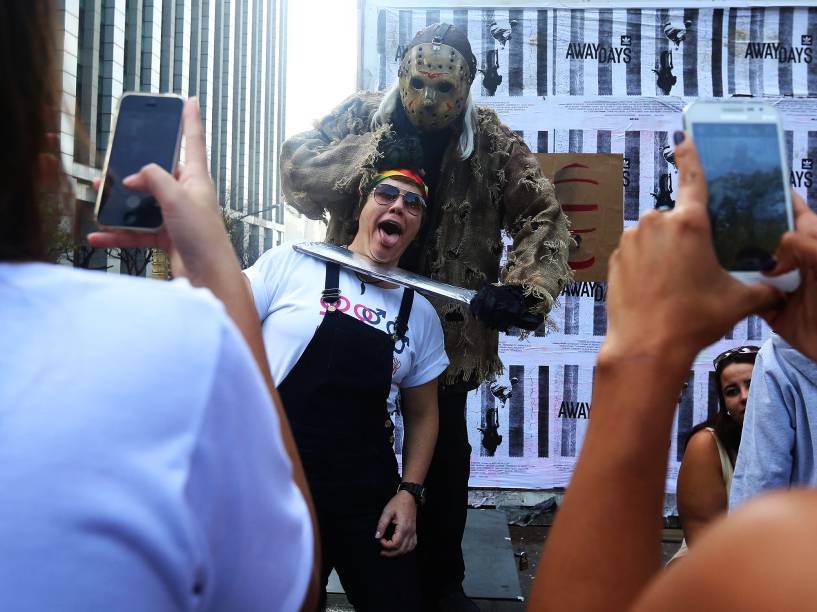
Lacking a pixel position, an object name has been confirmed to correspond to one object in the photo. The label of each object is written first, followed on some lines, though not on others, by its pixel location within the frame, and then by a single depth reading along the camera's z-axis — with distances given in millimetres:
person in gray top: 2045
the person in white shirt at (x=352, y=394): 2381
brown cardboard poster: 4570
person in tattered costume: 2982
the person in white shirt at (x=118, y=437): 552
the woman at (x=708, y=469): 2852
